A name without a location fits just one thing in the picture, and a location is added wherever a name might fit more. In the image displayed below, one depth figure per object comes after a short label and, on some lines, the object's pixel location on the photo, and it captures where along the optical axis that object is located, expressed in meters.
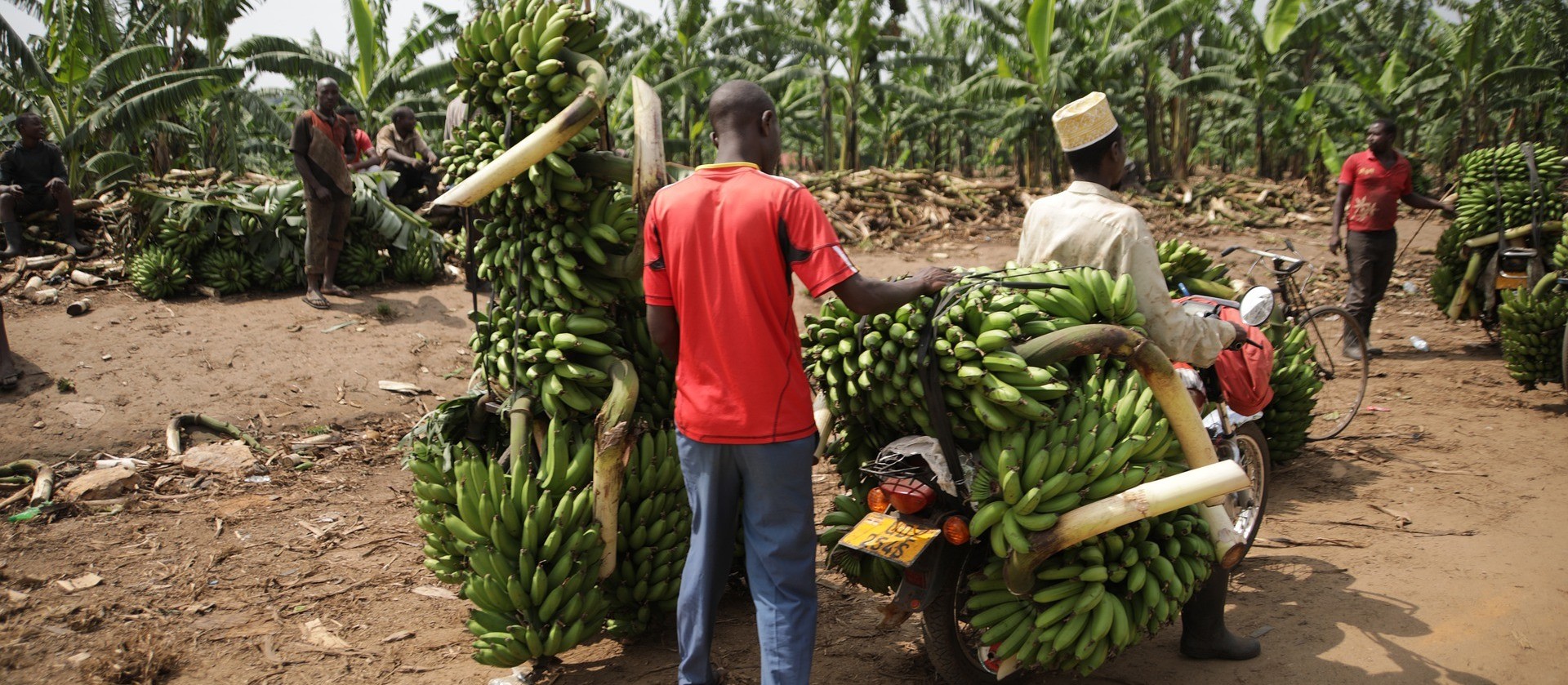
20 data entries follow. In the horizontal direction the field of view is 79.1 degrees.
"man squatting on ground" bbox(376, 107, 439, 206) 11.14
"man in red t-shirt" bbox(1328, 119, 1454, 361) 8.35
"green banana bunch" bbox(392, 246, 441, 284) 10.58
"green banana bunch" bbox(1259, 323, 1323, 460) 5.68
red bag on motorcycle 4.38
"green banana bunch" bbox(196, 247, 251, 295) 9.79
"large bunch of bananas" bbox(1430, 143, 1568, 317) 7.96
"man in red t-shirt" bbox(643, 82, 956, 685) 2.83
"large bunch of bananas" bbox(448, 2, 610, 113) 3.48
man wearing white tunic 3.52
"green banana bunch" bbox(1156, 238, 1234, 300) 5.23
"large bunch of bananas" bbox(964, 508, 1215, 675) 3.01
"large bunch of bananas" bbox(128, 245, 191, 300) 9.45
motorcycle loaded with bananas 2.97
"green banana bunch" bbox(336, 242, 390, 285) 10.23
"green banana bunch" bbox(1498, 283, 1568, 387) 6.93
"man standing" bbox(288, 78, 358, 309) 8.84
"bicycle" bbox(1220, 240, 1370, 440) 6.48
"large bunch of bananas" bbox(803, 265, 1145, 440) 3.01
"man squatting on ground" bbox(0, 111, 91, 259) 10.27
